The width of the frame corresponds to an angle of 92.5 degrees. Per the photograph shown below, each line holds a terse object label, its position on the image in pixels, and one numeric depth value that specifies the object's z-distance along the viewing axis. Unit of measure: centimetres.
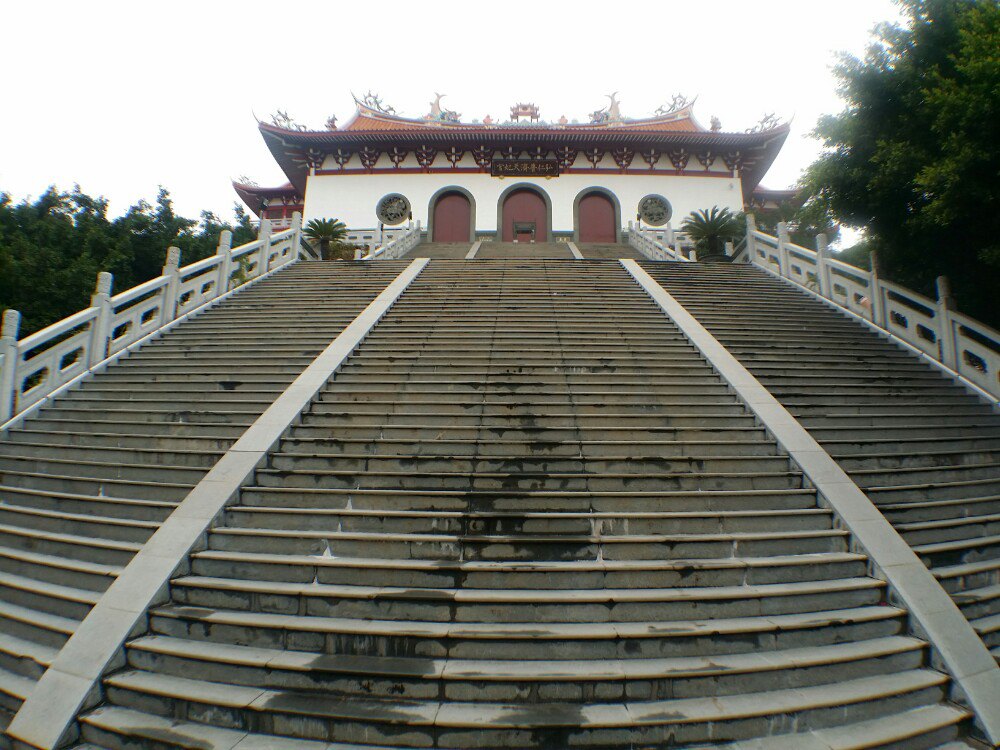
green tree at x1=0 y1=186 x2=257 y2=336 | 1035
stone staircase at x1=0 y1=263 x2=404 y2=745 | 357
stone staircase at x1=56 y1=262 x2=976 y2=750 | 272
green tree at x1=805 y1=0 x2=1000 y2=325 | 529
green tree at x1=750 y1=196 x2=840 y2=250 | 1797
